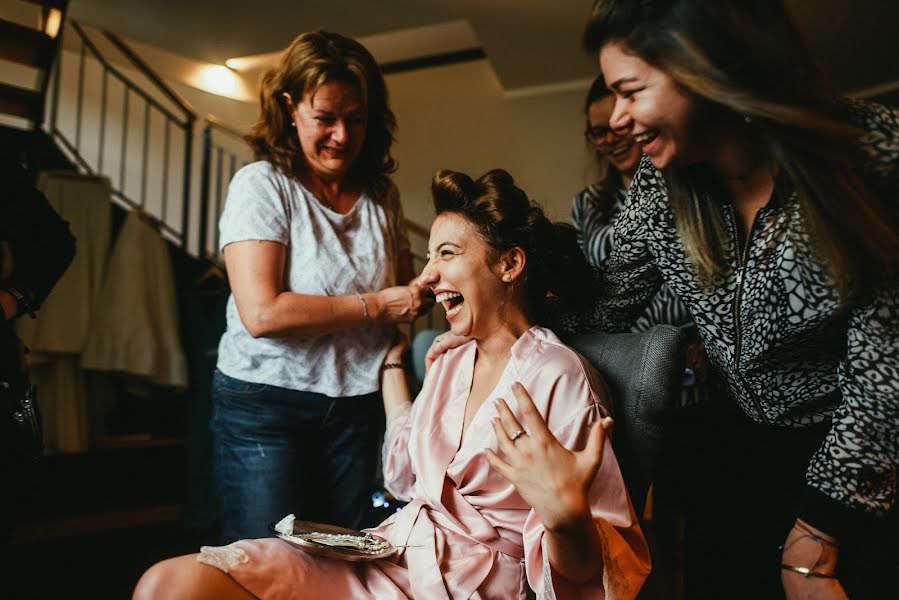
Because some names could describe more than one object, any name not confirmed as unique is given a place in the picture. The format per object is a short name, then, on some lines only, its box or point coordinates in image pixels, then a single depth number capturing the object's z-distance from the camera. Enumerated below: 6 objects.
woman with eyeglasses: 2.08
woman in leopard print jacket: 1.06
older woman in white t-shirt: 1.58
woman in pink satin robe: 1.07
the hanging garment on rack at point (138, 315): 4.10
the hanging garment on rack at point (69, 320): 3.94
